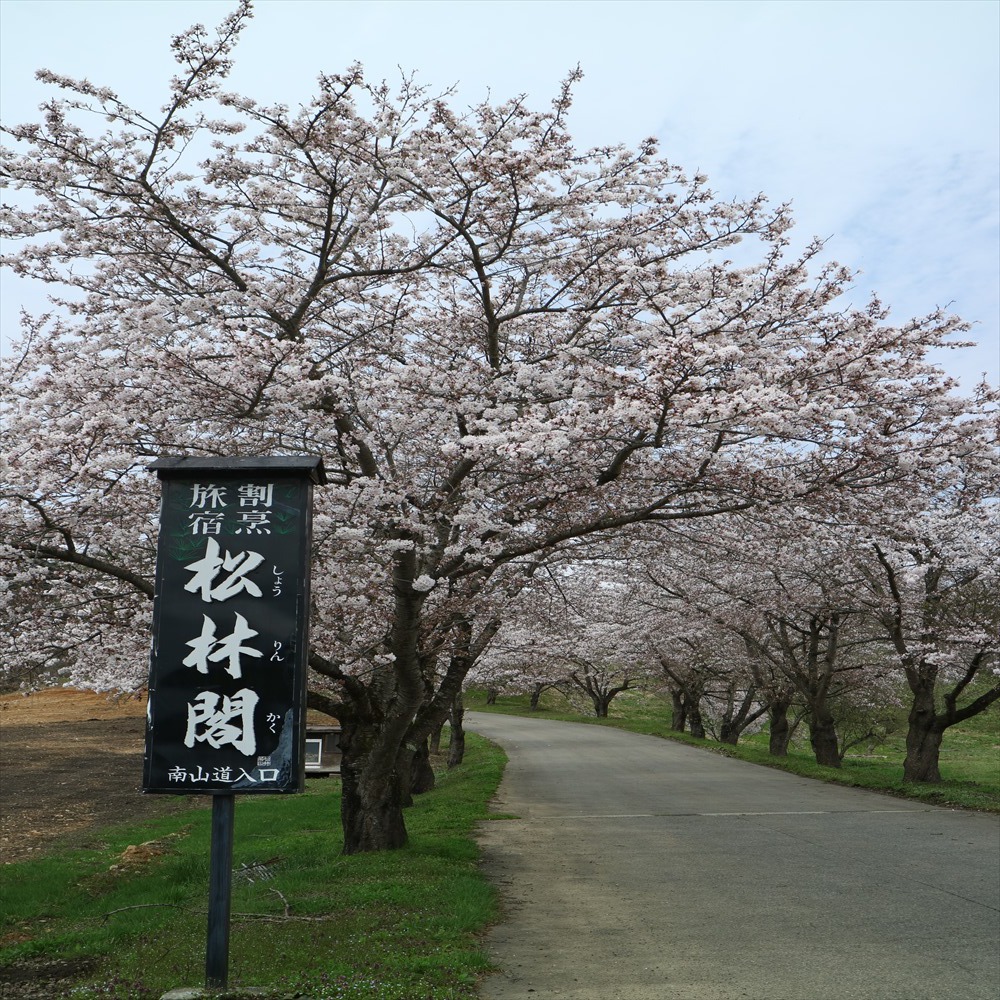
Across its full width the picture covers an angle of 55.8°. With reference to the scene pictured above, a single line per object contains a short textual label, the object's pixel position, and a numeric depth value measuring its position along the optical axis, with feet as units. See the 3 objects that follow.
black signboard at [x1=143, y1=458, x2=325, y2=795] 17.51
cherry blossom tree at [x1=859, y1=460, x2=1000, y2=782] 54.34
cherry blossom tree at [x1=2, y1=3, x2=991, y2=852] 25.82
